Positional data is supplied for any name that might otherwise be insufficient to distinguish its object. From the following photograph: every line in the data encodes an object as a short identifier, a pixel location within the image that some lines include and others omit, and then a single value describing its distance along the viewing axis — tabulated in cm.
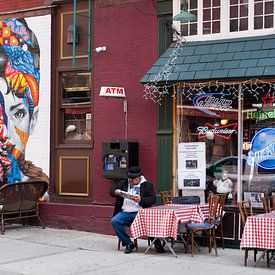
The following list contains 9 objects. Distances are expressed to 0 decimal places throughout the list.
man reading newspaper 947
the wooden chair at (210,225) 914
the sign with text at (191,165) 1062
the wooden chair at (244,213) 855
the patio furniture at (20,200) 1150
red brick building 1122
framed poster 1006
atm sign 1089
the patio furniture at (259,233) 812
